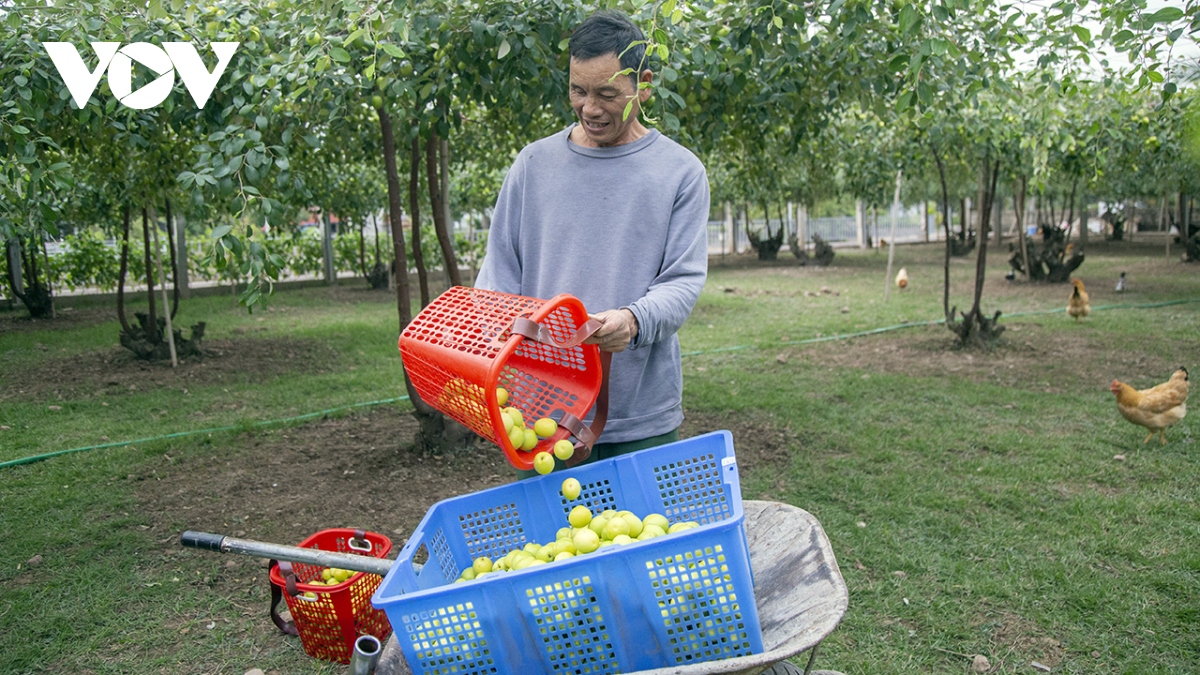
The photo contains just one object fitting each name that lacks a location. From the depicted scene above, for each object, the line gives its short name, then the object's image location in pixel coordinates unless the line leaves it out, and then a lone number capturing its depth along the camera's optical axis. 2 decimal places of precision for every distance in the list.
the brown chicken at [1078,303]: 9.20
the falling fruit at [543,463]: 1.84
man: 2.06
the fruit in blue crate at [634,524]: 1.72
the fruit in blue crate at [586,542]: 1.67
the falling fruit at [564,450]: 1.89
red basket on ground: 2.87
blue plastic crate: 1.51
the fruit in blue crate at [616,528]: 1.71
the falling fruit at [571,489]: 1.89
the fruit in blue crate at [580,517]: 1.84
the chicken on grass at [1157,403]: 4.82
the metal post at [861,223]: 25.66
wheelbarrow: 1.43
